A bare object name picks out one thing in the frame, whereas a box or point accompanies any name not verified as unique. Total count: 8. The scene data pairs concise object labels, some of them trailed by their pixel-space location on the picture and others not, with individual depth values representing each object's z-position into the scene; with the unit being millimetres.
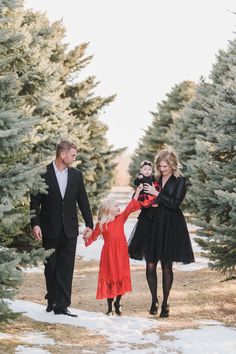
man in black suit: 7930
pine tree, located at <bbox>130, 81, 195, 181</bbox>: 40969
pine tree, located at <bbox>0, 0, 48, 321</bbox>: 6430
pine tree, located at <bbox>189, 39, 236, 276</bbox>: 8875
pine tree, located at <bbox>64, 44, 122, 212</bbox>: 21656
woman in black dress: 8625
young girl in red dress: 8602
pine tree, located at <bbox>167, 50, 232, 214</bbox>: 23312
